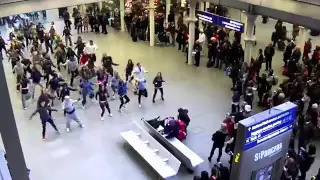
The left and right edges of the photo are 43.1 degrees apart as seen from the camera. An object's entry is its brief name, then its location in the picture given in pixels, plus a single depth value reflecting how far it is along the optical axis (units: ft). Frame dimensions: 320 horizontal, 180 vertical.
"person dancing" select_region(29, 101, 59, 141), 36.29
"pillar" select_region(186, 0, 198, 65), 51.59
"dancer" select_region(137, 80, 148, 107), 42.68
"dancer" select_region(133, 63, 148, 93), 42.93
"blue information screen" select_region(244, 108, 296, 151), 24.41
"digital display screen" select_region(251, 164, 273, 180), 26.68
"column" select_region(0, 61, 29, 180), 17.41
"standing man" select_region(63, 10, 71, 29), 70.64
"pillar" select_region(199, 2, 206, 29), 62.39
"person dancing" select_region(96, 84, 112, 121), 39.45
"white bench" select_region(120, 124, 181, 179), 31.01
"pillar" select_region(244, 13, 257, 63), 45.14
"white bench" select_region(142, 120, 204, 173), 31.96
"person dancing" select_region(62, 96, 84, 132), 37.27
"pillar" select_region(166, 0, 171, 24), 69.05
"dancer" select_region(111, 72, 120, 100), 43.55
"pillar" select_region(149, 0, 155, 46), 58.72
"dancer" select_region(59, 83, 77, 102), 41.37
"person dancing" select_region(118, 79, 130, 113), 41.27
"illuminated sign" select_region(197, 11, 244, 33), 46.16
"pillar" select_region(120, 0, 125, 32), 67.68
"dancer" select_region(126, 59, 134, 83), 47.60
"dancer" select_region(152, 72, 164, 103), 42.85
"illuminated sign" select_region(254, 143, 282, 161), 25.70
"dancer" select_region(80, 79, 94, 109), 42.60
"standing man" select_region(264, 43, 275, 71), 50.88
